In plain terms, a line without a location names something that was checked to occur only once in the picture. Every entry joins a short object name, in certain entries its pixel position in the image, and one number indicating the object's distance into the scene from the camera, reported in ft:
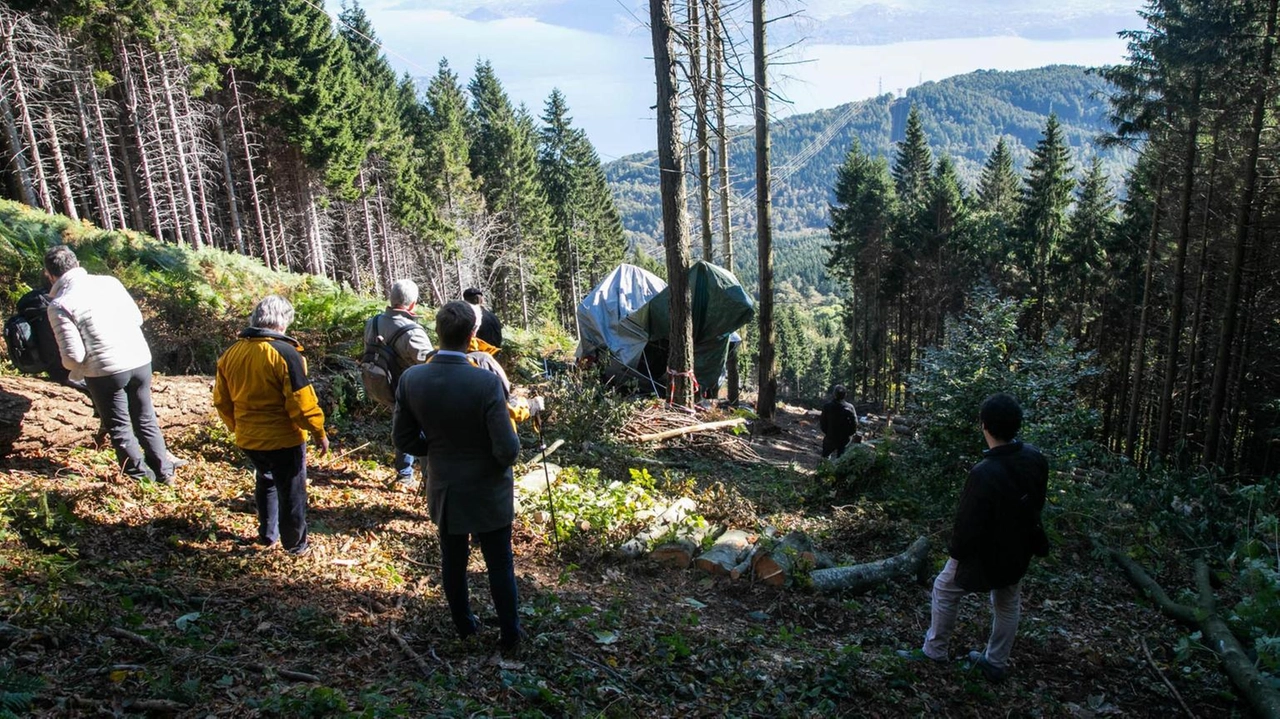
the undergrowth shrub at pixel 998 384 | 24.82
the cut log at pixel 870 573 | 18.63
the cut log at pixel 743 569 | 18.84
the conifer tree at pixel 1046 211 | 111.34
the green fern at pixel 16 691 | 8.22
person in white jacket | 16.31
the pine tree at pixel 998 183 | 149.28
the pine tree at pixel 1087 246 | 103.91
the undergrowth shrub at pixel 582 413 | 29.07
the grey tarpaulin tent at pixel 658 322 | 47.75
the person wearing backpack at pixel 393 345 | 19.12
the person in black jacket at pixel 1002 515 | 13.60
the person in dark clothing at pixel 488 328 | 23.24
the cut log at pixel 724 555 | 19.13
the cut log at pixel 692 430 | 31.21
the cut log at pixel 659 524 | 19.70
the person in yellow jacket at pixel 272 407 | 15.34
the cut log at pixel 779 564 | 18.45
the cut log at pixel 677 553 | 19.74
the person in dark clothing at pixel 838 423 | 34.45
